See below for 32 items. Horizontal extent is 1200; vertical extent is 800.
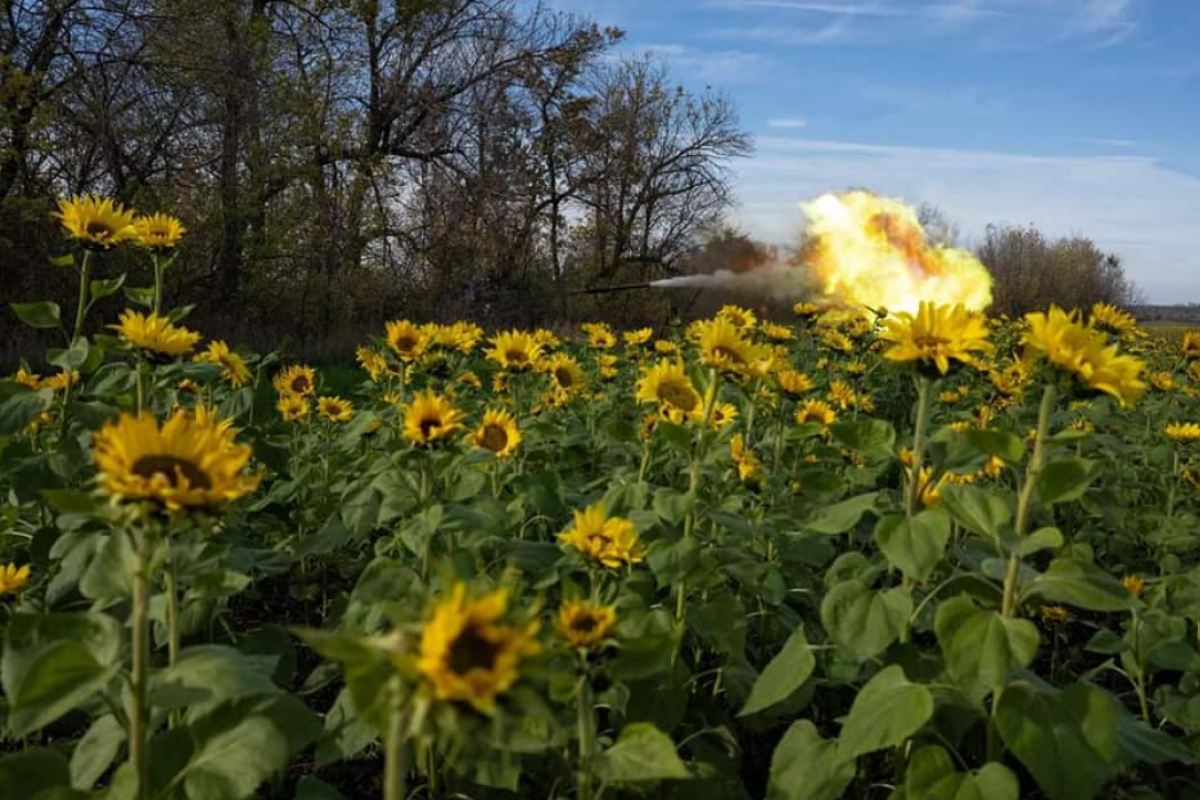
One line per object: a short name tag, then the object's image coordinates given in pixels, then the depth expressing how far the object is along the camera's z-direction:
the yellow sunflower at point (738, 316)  5.12
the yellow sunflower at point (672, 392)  3.04
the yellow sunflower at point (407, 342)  3.70
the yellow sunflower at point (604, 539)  2.10
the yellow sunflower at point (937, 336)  2.20
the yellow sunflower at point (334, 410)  4.74
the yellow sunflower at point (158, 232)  3.47
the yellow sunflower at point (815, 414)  4.31
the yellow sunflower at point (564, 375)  4.41
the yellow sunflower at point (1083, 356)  1.96
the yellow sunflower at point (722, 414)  3.52
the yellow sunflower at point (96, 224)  3.25
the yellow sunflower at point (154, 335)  2.77
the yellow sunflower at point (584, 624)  1.51
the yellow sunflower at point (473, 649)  1.04
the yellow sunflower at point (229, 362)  4.11
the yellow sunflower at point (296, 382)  4.96
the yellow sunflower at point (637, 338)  6.89
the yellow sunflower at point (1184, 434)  4.84
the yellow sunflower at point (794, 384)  4.03
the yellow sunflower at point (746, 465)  3.23
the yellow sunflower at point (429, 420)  2.32
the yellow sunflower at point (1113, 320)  4.82
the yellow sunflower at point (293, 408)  4.47
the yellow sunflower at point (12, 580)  2.59
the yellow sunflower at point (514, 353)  4.03
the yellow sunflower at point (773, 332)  6.51
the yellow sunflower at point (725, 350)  2.81
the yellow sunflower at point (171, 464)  1.40
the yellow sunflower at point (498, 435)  3.04
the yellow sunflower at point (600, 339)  6.07
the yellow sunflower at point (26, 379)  3.61
